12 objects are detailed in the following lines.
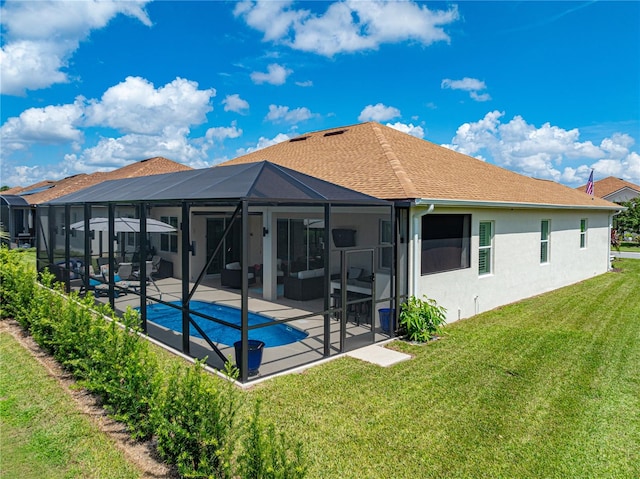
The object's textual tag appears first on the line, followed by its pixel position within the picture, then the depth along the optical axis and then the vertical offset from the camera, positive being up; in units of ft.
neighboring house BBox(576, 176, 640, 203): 158.92 +12.05
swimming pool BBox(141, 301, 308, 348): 31.48 -8.73
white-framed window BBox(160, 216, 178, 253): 56.13 -2.35
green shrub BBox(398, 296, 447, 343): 29.09 -7.00
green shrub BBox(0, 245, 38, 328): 29.27 -5.22
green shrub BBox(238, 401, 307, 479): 10.54 -6.16
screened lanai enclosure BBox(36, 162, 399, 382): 24.79 -4.04
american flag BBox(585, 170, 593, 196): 69.39 +5.95
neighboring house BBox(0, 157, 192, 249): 89.45 +7.51
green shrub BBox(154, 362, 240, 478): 12.25 -6.37
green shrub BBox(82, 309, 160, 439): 15.34 -5.98
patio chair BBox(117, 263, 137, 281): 43.52 -5.19
